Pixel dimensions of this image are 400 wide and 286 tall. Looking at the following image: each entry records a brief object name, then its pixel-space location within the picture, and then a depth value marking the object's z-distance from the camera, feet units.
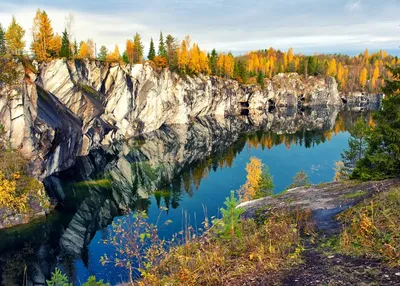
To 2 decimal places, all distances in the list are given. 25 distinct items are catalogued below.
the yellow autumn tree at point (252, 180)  112.78
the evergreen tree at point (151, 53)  298.25
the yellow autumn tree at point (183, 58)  334.22
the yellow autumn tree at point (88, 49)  261.85
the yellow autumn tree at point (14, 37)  175.83
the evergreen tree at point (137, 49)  306.35
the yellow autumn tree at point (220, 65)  416.67
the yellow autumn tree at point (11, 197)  90.77
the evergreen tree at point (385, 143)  54.49
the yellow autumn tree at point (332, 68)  570.05
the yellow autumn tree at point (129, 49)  305.12
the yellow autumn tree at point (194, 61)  350.54
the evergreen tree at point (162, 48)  314.55
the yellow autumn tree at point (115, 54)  284.69
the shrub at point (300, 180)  114.93
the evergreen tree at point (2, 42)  179.89
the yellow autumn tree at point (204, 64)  371.49
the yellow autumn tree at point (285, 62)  555.08
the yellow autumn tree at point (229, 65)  418.72
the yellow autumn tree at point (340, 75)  591.13
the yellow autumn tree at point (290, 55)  572.83
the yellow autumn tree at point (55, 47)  180.96
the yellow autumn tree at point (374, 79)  596.29
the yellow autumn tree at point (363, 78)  594.65
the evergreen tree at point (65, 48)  186.09
